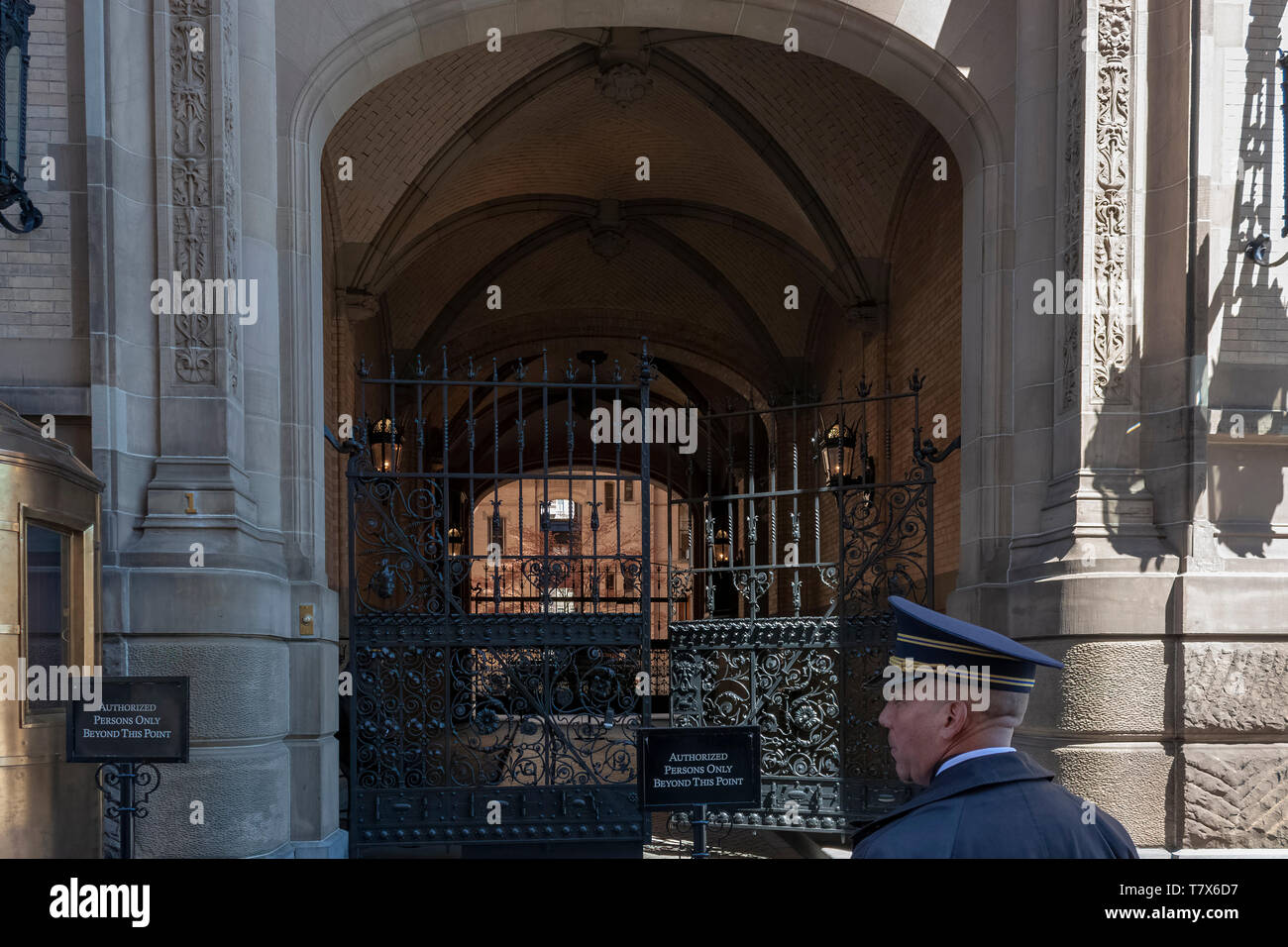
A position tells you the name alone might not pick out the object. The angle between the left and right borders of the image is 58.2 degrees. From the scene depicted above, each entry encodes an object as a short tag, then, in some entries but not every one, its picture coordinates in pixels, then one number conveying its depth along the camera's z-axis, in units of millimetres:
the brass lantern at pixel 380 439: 8667
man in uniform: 2438
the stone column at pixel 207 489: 6828
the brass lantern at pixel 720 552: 25202
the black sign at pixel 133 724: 5805
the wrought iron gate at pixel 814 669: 8648
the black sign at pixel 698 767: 6613
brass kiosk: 5625
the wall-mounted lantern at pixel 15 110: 6441
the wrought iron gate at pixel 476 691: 8172
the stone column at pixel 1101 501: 7168
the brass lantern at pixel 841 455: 9180
